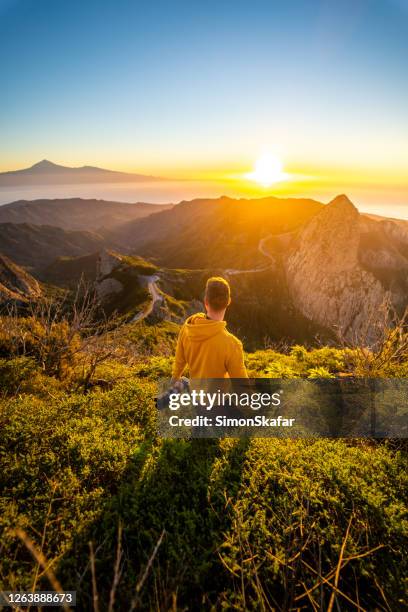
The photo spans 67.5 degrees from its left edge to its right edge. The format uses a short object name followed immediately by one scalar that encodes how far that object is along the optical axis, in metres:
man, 4.86
